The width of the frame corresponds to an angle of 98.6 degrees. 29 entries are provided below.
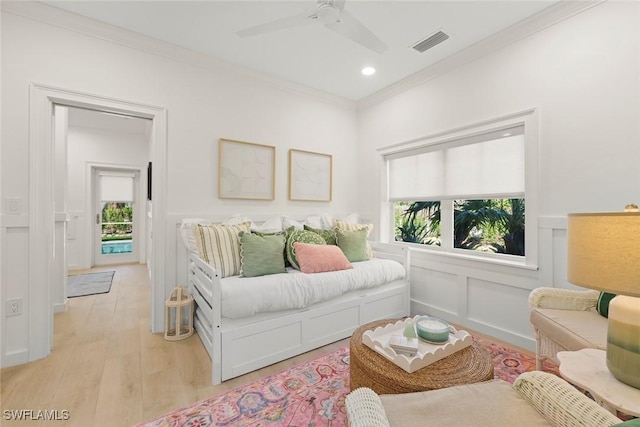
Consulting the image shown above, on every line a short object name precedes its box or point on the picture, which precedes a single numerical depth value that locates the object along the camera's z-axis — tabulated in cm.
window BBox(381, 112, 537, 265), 235
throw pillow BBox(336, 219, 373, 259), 313
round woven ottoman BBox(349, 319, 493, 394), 124
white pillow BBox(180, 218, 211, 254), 242
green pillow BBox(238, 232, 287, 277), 225
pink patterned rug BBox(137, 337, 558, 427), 147
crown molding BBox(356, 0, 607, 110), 204
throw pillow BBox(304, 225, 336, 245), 296
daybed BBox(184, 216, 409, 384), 184
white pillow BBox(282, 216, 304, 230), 297
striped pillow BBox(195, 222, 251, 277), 226
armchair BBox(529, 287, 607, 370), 141
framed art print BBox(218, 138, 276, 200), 286
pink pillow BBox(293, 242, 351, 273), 243
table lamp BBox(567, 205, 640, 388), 91
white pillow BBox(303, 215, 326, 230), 316
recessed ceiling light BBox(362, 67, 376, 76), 296
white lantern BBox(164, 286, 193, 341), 239
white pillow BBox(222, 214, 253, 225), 273
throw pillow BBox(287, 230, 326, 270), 259
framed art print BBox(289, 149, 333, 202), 334
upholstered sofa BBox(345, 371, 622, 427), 83
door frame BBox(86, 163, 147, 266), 517
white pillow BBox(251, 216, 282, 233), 274
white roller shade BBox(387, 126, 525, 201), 243
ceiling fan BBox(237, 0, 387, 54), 171
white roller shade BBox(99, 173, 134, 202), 554
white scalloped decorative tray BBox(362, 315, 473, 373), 133
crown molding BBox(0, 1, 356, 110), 205
